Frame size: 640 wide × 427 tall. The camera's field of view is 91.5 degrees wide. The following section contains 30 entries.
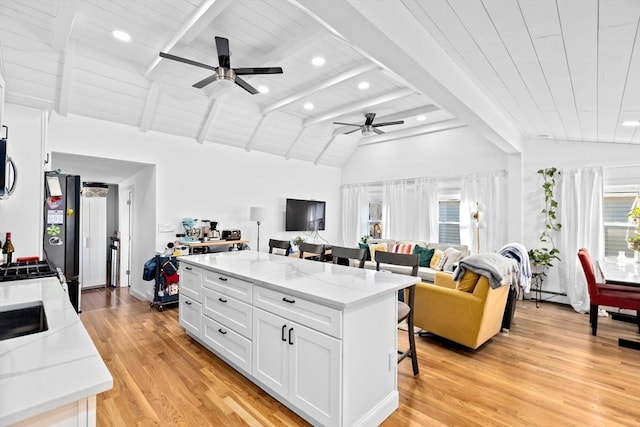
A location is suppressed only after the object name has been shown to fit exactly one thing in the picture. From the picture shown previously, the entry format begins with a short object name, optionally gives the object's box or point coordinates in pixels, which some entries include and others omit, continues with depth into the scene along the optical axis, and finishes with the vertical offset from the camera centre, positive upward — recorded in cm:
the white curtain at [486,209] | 549 +8
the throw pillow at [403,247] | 609 -68
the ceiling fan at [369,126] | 511 +142
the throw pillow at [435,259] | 544 -80
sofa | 521 -70
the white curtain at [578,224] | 459 -16
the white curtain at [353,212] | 756 +2
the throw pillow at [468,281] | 314 -69
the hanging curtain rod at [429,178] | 574 +73
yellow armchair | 302 -98
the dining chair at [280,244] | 385 -39
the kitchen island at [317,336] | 184 -83
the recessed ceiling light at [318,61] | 379 +188
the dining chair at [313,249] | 346 -41
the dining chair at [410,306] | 262 -80
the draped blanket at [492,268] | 295 -54
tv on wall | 682 -4
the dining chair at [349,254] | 301 -40
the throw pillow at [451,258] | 525 -75
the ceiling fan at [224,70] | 291 +144
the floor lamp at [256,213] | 586 -1
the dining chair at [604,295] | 345 -92
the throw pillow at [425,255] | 560 -75
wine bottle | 262 -32
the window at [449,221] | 612 -15
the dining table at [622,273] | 298 -62
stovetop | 199 -41
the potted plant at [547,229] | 493 -25
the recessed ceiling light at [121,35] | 322 +187
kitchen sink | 145 -51
